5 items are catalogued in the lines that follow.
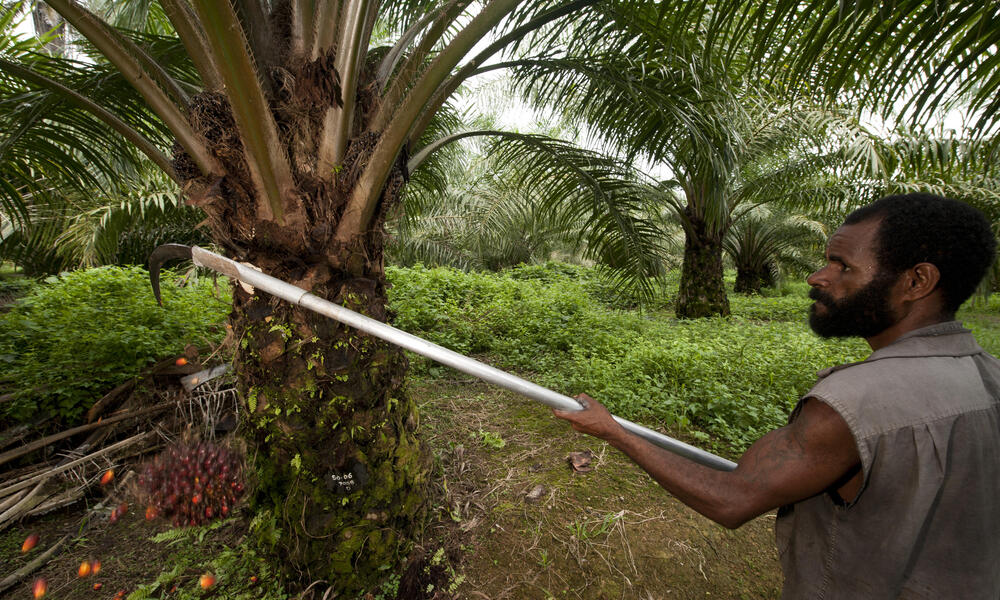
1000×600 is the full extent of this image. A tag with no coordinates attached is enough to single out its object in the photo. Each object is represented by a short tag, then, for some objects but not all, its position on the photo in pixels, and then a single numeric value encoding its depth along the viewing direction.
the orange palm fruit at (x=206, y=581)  1.77
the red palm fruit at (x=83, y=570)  1.91
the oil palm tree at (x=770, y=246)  10.22
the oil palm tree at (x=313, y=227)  1.63
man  0.92
